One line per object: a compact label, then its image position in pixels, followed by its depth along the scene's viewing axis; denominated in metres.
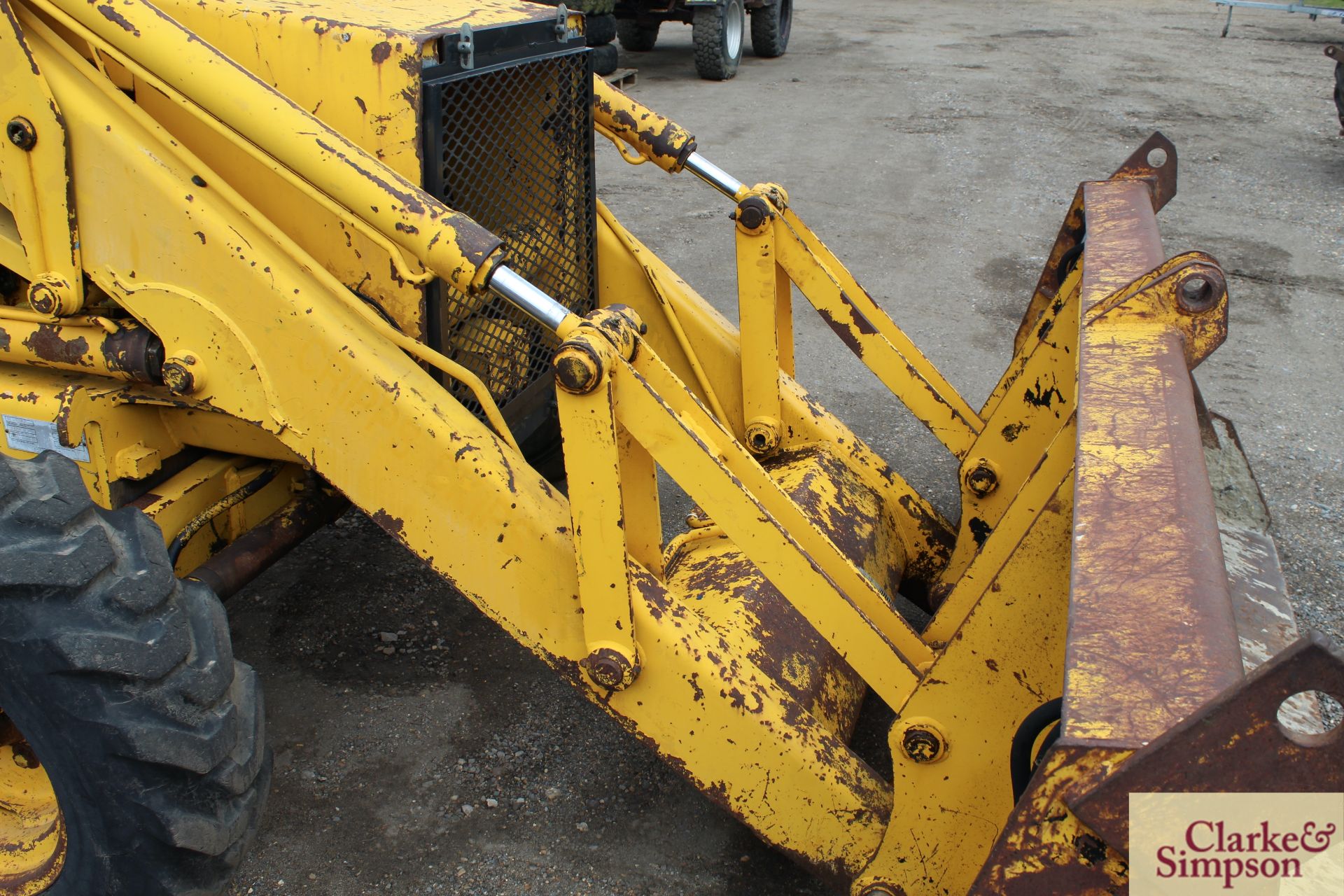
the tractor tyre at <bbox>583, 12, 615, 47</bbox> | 8.62
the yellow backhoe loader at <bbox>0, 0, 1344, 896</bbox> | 1.58
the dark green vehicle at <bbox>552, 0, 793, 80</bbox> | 8.95
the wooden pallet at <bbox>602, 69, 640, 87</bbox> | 9.52
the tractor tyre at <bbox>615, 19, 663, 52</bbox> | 12.12
